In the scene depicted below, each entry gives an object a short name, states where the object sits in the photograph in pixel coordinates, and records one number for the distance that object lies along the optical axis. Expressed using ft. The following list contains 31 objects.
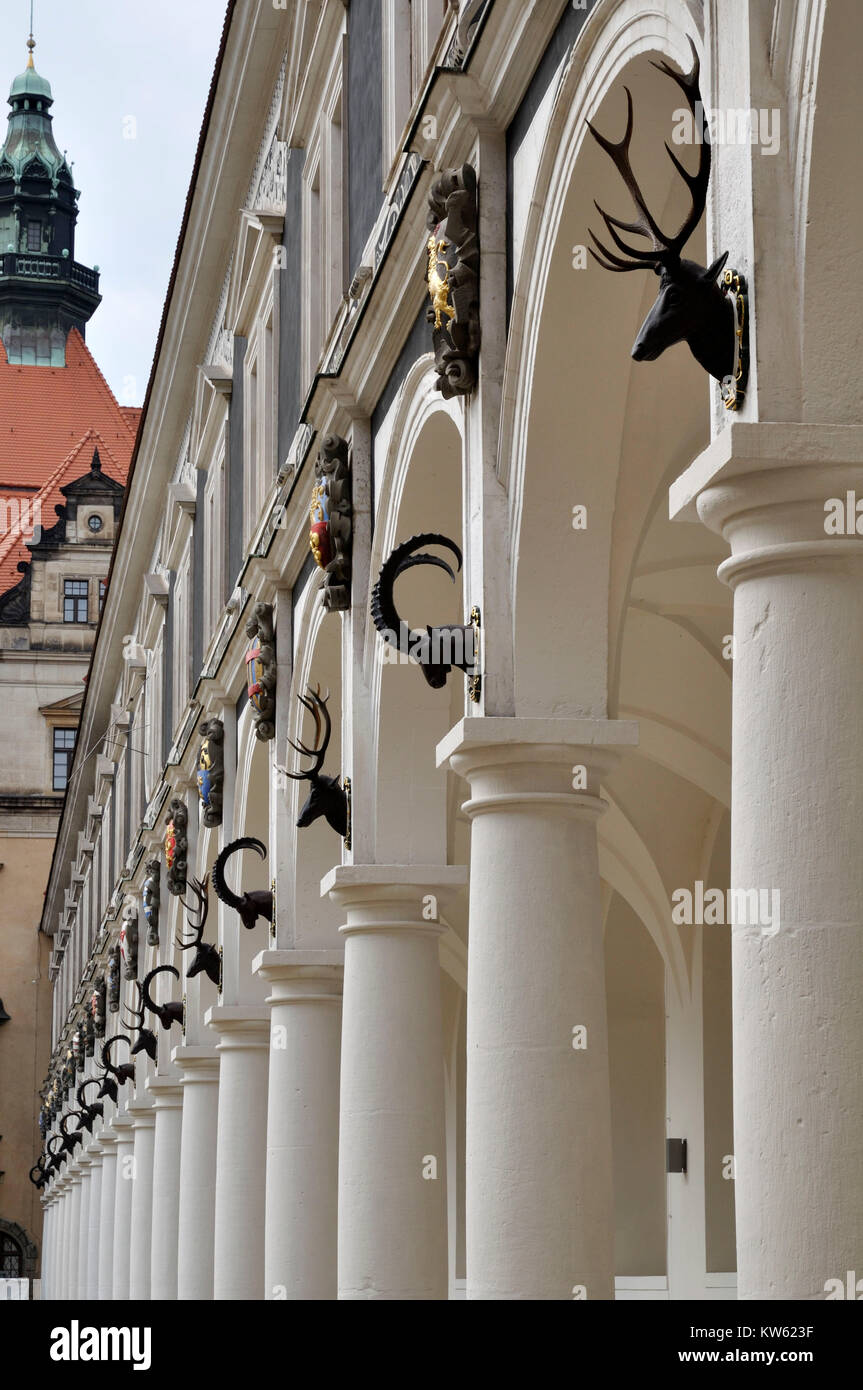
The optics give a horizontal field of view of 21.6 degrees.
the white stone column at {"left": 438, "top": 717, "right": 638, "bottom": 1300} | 26.55
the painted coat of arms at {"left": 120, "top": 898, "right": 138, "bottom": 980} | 95.45
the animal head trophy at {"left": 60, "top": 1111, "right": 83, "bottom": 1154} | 130.15
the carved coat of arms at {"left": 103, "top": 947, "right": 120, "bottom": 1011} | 107.34
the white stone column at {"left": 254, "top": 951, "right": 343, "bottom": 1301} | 45.62
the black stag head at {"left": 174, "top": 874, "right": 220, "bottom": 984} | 61.05
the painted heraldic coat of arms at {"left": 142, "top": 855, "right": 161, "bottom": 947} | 84.84
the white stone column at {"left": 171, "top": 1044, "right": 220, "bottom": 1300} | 64.75
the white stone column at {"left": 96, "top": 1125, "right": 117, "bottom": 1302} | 106.93
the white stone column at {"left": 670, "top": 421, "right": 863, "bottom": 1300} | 16.70
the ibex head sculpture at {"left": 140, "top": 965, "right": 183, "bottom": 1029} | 72.84
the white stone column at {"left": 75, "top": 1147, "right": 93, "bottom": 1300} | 124.16
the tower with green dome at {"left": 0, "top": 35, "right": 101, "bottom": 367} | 217.97
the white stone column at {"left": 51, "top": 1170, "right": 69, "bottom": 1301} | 144.46
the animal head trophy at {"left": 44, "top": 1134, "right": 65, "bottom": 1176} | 142.82
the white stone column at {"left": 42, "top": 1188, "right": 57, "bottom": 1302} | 157.79
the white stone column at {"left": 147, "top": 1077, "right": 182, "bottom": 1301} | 71.72
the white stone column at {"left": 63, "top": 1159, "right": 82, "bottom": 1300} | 132.98
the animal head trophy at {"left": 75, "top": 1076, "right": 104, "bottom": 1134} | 111.34
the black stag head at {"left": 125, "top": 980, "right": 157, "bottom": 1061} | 79.51
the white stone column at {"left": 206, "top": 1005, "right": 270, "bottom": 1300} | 54.70
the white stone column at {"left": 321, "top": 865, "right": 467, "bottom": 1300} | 36.40
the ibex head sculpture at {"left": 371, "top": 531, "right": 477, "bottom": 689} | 28.99
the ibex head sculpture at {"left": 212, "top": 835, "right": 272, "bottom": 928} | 49.62
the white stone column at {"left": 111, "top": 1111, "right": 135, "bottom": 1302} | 97.25
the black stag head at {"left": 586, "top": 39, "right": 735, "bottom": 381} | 18.58
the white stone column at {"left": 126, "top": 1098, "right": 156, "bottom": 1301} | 83.92
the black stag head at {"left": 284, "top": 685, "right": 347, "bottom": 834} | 40.68
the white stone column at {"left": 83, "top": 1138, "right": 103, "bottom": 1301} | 117.50
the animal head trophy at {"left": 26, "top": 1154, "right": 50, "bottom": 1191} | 156.41
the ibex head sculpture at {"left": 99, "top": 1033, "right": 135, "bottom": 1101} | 95.50
